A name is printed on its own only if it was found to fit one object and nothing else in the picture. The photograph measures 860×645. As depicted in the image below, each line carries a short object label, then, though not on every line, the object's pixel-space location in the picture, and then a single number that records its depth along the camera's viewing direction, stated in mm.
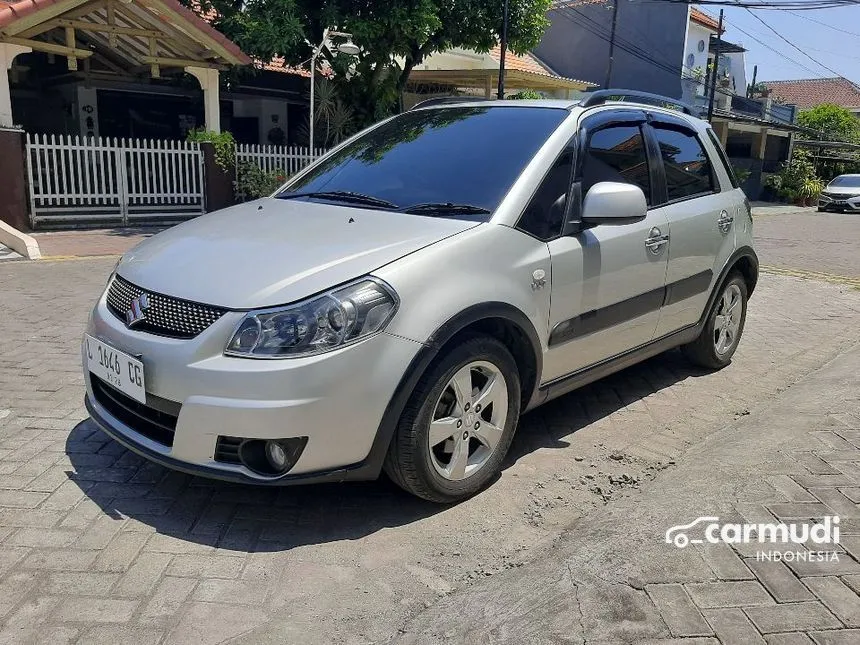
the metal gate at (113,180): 12289
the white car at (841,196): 25750
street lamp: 13625
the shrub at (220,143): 13852
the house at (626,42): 30156
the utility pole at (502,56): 14750
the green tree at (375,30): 14055
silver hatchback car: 2717
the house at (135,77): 12297
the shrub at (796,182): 29703
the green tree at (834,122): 41312
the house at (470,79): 21048
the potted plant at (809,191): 29578
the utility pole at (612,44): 24931
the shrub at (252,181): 14211
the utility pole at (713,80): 26508
